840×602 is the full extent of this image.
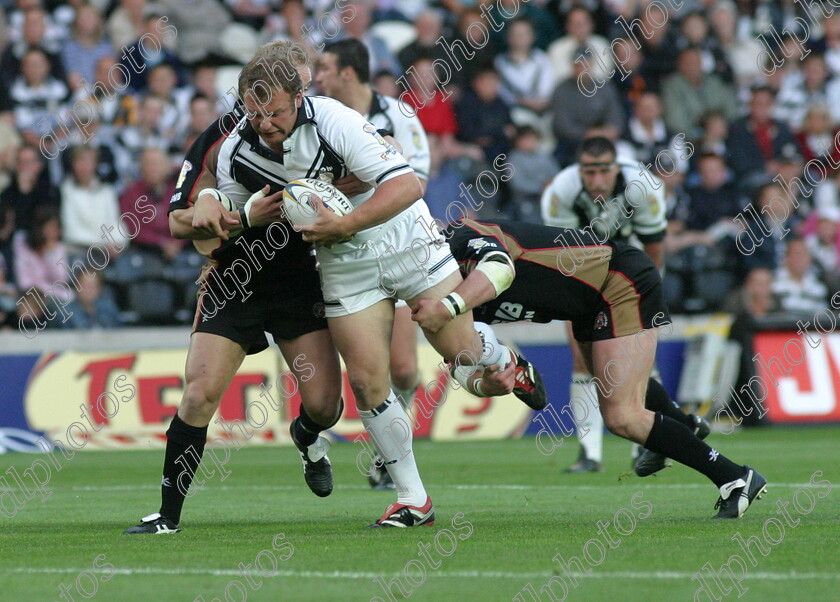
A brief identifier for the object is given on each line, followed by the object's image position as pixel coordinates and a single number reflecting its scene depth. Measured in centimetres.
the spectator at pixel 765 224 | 1677
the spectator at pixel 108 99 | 1570
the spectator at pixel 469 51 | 1748
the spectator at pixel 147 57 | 1633
